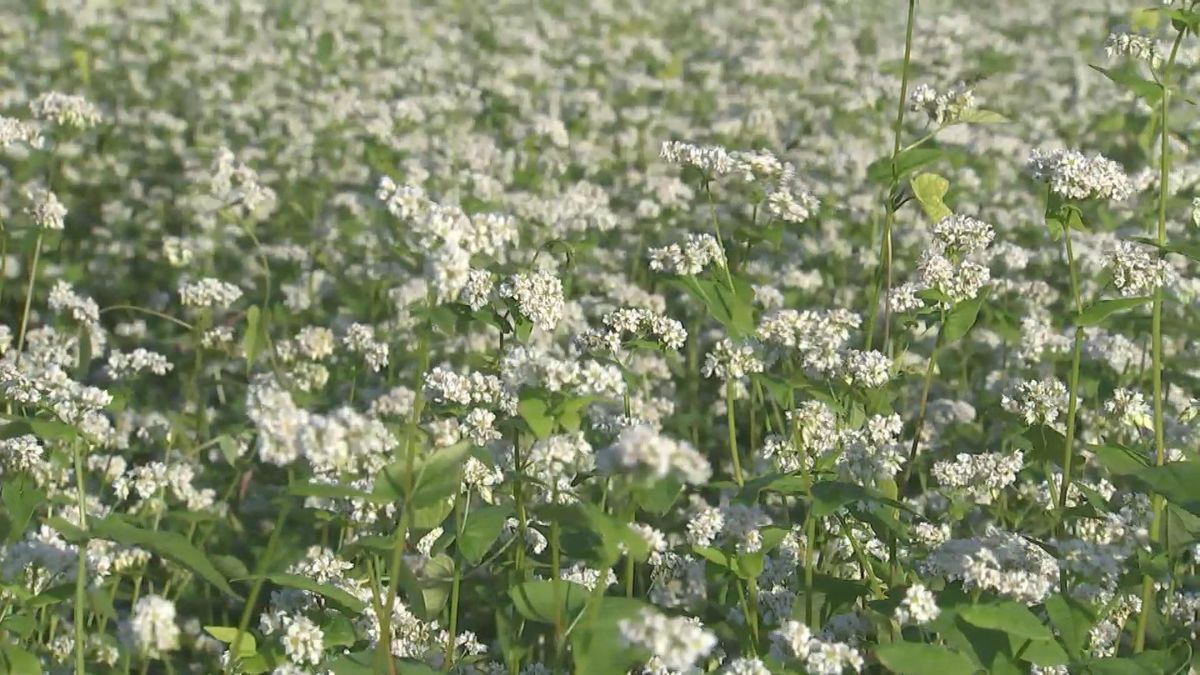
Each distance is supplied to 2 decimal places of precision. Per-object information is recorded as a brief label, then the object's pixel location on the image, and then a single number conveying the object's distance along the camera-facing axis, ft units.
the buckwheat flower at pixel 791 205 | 12.87
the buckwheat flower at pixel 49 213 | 14.44
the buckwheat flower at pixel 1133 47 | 11.65
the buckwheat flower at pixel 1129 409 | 12.08
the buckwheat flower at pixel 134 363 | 13.75
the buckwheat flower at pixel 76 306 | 14.34
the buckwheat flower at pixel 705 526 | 9.73
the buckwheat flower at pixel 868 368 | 11.10
